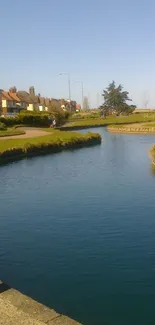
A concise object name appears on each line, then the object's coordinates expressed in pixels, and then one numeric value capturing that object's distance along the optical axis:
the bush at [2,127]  65.99
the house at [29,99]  159.09
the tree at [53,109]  94.88
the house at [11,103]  141.62
